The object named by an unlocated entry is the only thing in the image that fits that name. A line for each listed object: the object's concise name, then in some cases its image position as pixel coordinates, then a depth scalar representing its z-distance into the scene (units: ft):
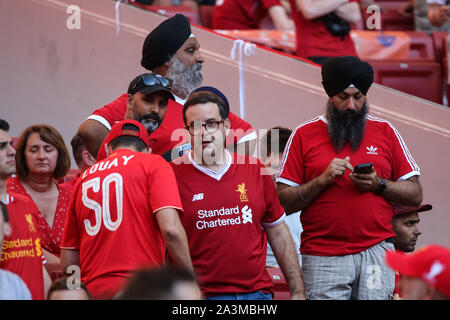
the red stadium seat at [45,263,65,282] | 29.07
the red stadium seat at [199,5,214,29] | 59.39
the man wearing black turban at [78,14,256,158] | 29.22
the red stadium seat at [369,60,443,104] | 52.11
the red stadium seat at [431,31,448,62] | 54.65
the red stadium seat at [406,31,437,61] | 54.80
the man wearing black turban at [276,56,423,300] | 27.61
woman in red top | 33.94
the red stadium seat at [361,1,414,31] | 62.75
